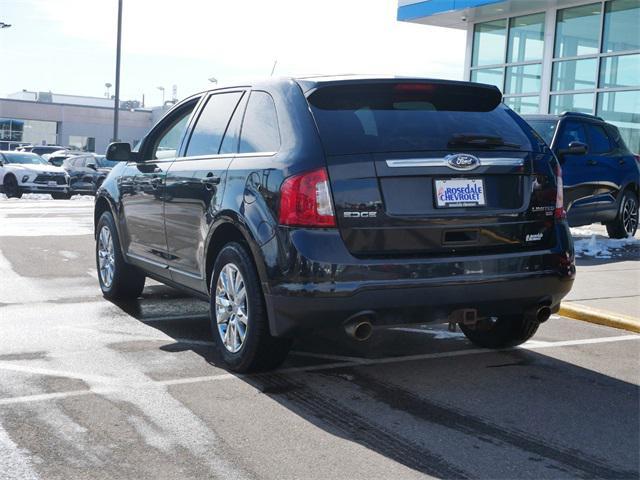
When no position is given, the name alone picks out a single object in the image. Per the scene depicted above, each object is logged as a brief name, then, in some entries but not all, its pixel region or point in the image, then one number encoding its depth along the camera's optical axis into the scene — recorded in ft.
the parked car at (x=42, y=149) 164.25
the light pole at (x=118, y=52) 117.60
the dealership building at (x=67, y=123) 251.60
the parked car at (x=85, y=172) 99.35
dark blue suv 40.68
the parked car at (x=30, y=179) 92.32
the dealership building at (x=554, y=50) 66.90
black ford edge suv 16.28
